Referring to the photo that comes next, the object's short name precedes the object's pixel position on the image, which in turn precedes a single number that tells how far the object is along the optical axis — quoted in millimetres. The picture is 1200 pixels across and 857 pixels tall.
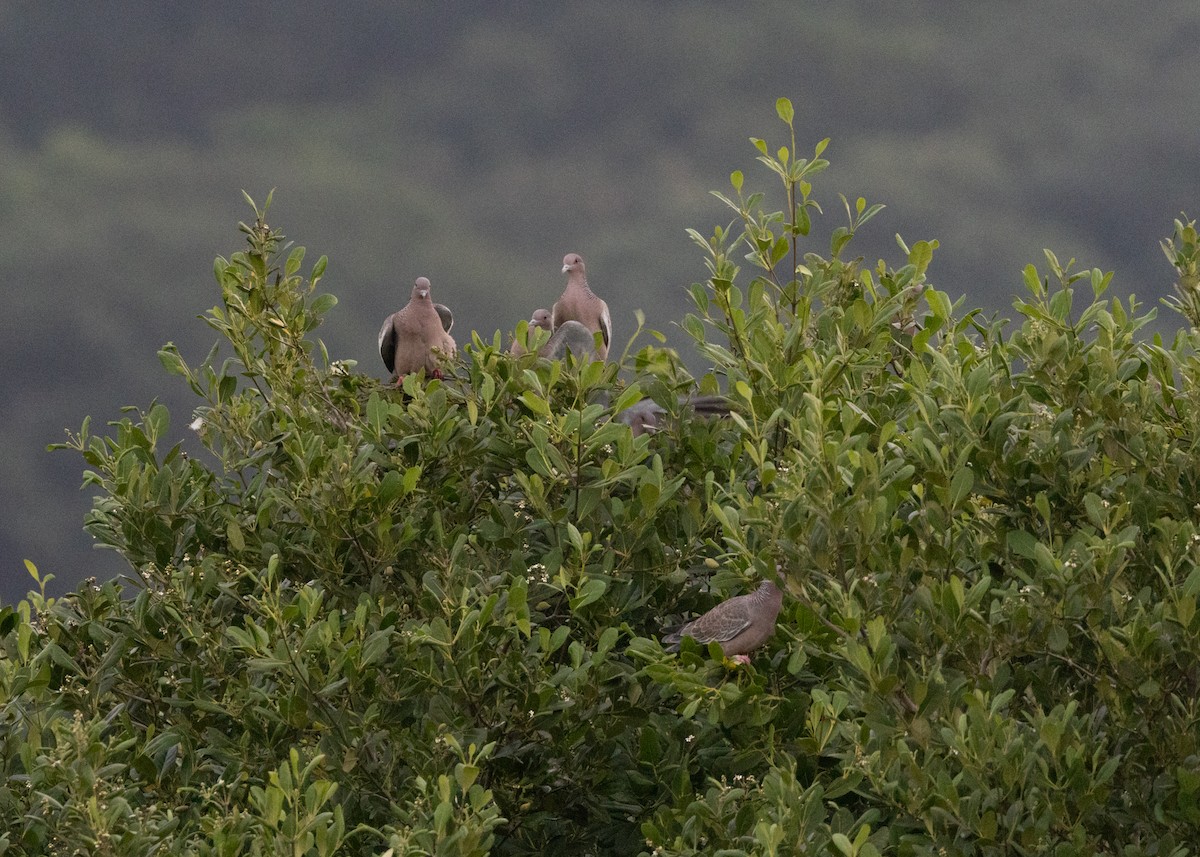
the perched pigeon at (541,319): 28109
